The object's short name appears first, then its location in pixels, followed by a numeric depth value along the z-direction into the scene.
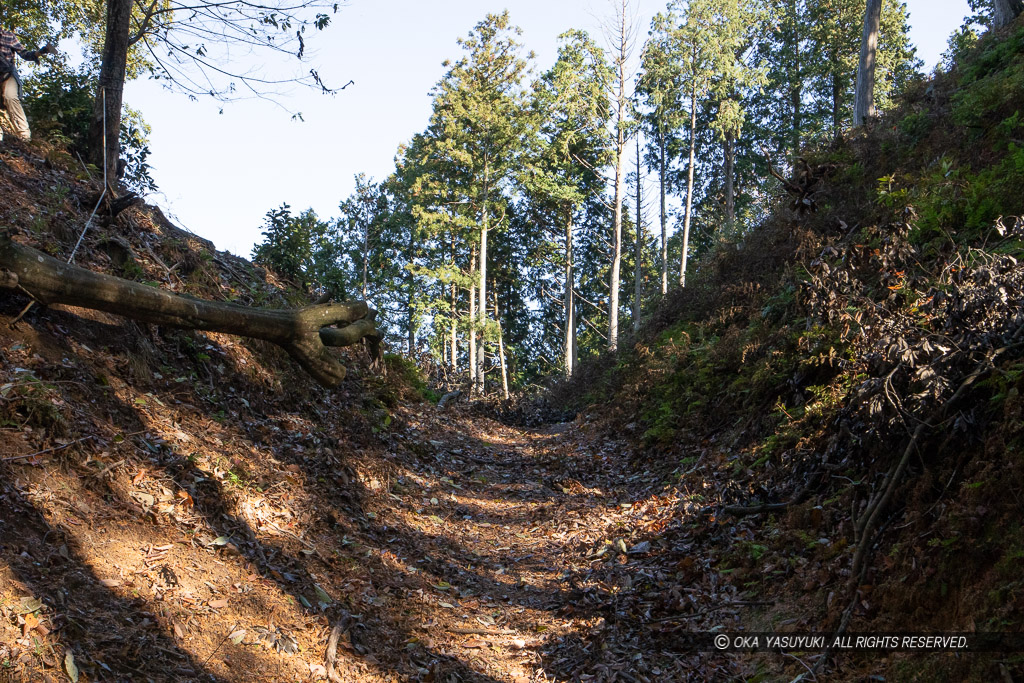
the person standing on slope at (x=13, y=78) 8.72
